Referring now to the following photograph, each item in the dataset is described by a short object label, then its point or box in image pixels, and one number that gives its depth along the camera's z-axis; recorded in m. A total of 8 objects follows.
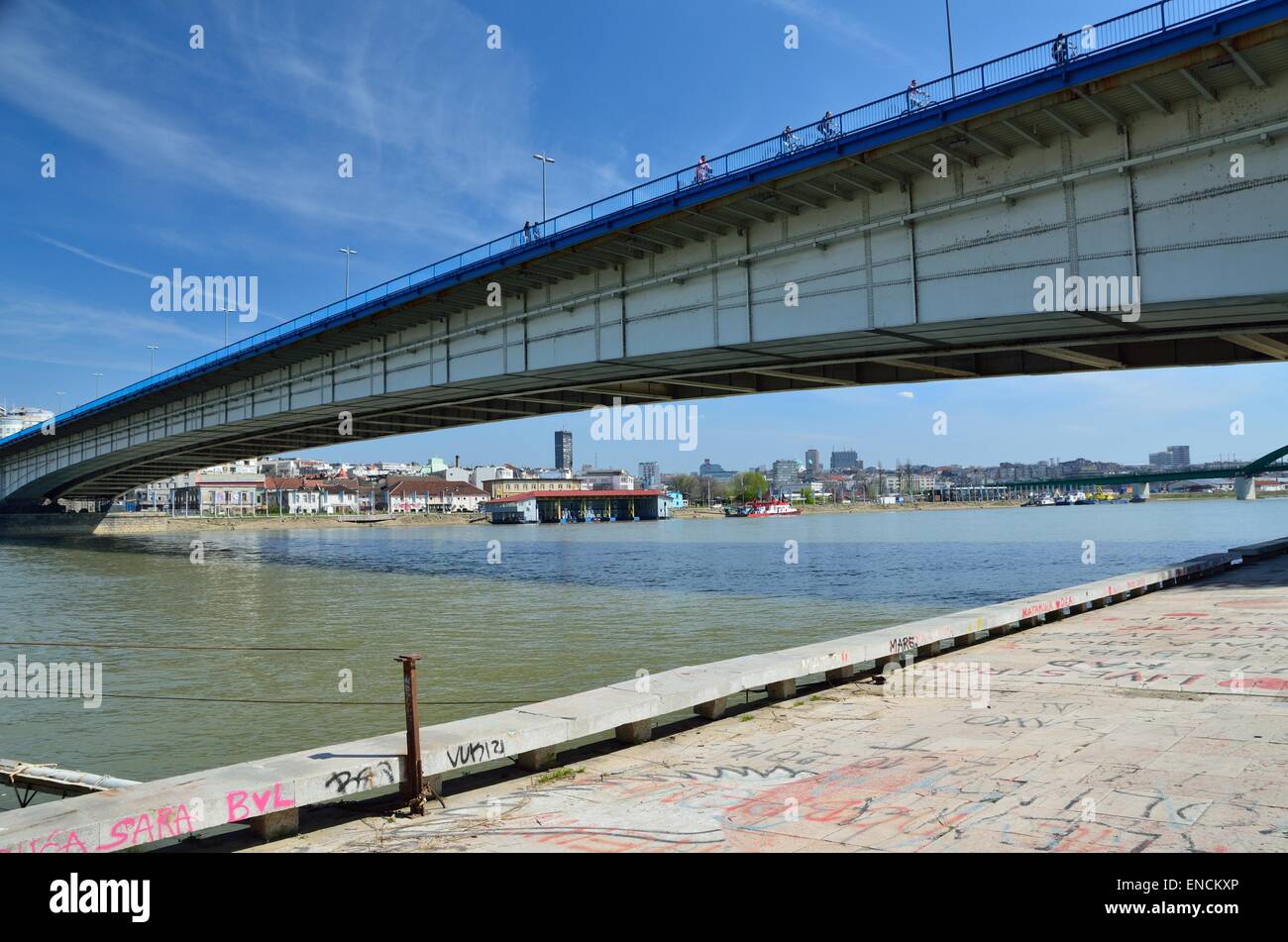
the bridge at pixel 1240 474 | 169.62
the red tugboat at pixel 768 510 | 181.00
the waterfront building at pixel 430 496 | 182.50
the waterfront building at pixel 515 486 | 193.25
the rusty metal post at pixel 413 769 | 7.47
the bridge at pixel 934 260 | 17.22
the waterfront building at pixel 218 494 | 174.38
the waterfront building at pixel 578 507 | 155.62
